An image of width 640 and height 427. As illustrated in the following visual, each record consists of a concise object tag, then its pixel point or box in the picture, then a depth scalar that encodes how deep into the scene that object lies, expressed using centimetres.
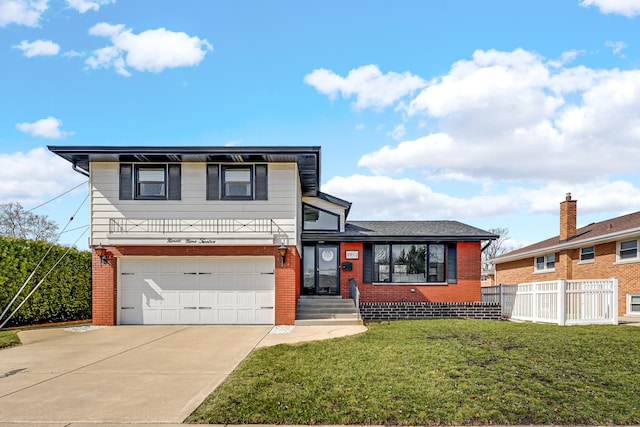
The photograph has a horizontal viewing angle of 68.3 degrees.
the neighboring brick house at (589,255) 1769
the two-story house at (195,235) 1405
